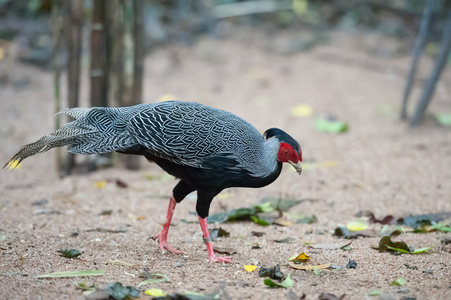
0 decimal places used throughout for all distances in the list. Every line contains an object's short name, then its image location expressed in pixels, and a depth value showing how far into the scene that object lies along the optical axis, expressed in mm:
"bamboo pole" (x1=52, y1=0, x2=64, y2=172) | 14250
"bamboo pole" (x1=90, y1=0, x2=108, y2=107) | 13961
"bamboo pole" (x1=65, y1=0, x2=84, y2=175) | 13898
